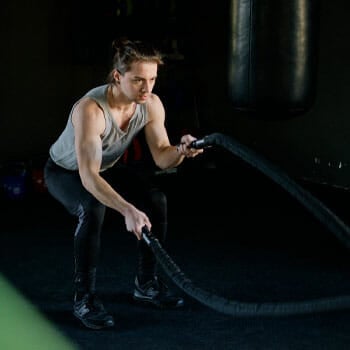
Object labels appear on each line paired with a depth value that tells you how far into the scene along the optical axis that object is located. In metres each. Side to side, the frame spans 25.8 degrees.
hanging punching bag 3.32
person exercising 2.68
